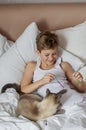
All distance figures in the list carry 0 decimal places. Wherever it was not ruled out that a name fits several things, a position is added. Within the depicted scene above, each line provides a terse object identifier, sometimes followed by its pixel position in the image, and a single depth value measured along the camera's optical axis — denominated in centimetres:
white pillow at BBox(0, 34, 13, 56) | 194
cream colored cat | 150
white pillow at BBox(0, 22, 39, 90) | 184
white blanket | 138
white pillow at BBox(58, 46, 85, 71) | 181
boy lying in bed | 168
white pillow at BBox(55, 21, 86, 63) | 189
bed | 158
